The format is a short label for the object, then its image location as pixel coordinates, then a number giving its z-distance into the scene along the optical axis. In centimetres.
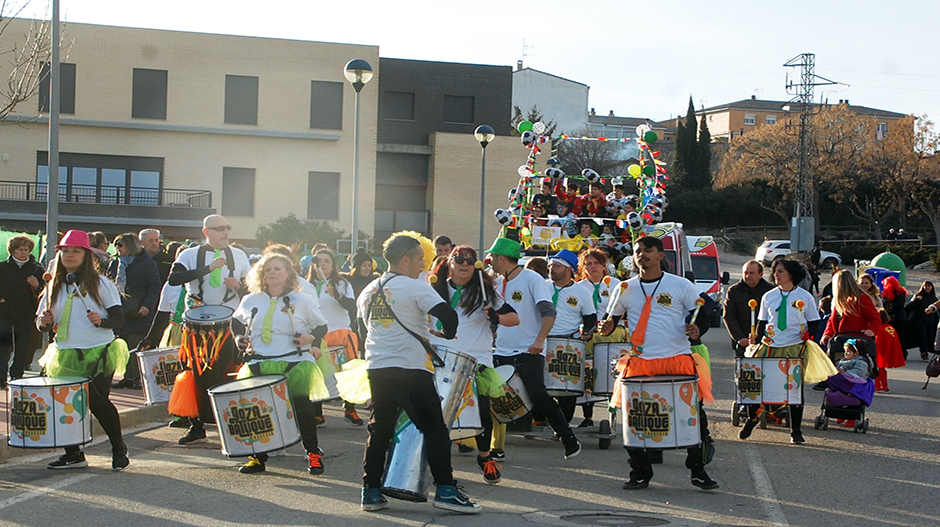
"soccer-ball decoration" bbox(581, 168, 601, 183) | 1703
